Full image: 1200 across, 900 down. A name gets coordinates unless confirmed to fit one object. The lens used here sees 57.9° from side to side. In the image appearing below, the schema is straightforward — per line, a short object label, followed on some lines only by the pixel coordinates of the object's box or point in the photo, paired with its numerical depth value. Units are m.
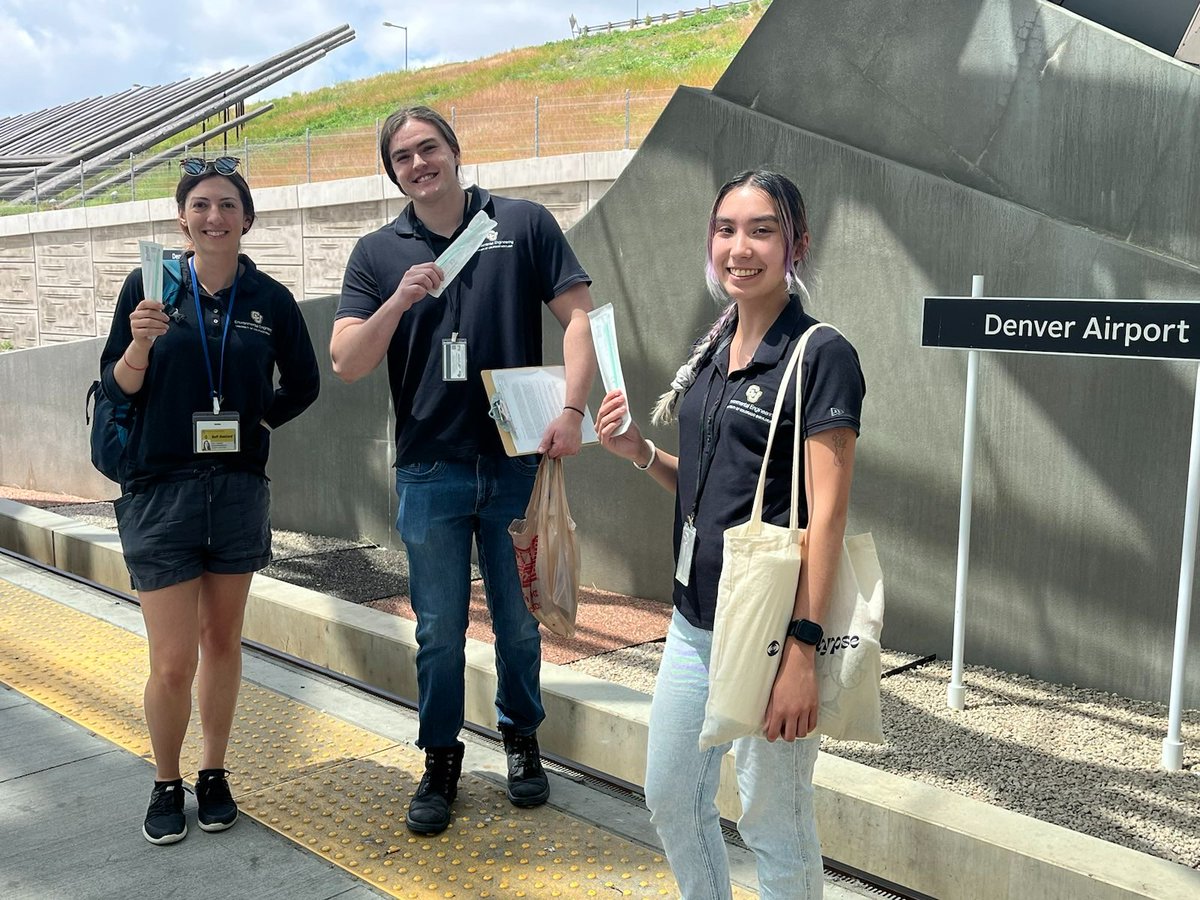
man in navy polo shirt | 3.38
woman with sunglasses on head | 3.38
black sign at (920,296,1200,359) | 3.51
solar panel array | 25.81
